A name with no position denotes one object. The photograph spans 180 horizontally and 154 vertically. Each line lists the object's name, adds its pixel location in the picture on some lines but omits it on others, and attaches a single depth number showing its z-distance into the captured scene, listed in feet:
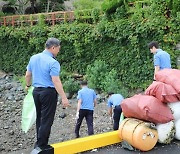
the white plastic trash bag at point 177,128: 17.99
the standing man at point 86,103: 24.31
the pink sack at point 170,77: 18.31
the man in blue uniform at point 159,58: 23.85
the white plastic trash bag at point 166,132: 17.69
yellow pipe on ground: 16.53
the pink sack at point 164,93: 17.87
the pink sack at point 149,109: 17.44
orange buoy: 16.84
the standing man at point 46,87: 16.12
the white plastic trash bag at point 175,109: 18.09
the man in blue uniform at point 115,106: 23.13
